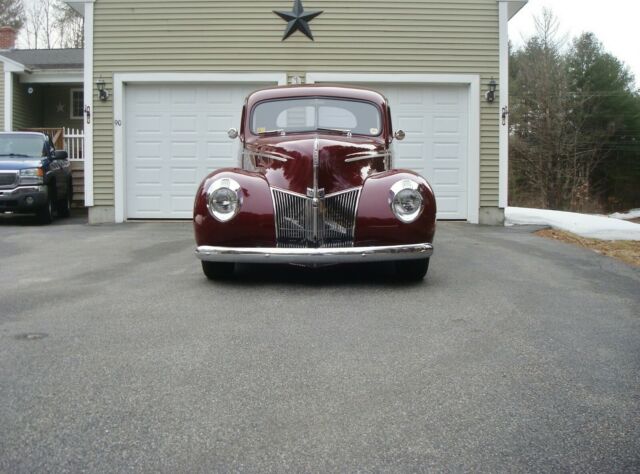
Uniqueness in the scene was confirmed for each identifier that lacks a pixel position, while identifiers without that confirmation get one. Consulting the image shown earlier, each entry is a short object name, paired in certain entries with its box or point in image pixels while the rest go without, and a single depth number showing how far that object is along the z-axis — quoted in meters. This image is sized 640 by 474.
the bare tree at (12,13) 41.91
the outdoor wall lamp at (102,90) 13.01
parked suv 12.88
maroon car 5.91
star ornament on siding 12.82
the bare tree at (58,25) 42.84
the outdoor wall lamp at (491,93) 12.85
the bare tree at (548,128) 37.98
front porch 18.93
